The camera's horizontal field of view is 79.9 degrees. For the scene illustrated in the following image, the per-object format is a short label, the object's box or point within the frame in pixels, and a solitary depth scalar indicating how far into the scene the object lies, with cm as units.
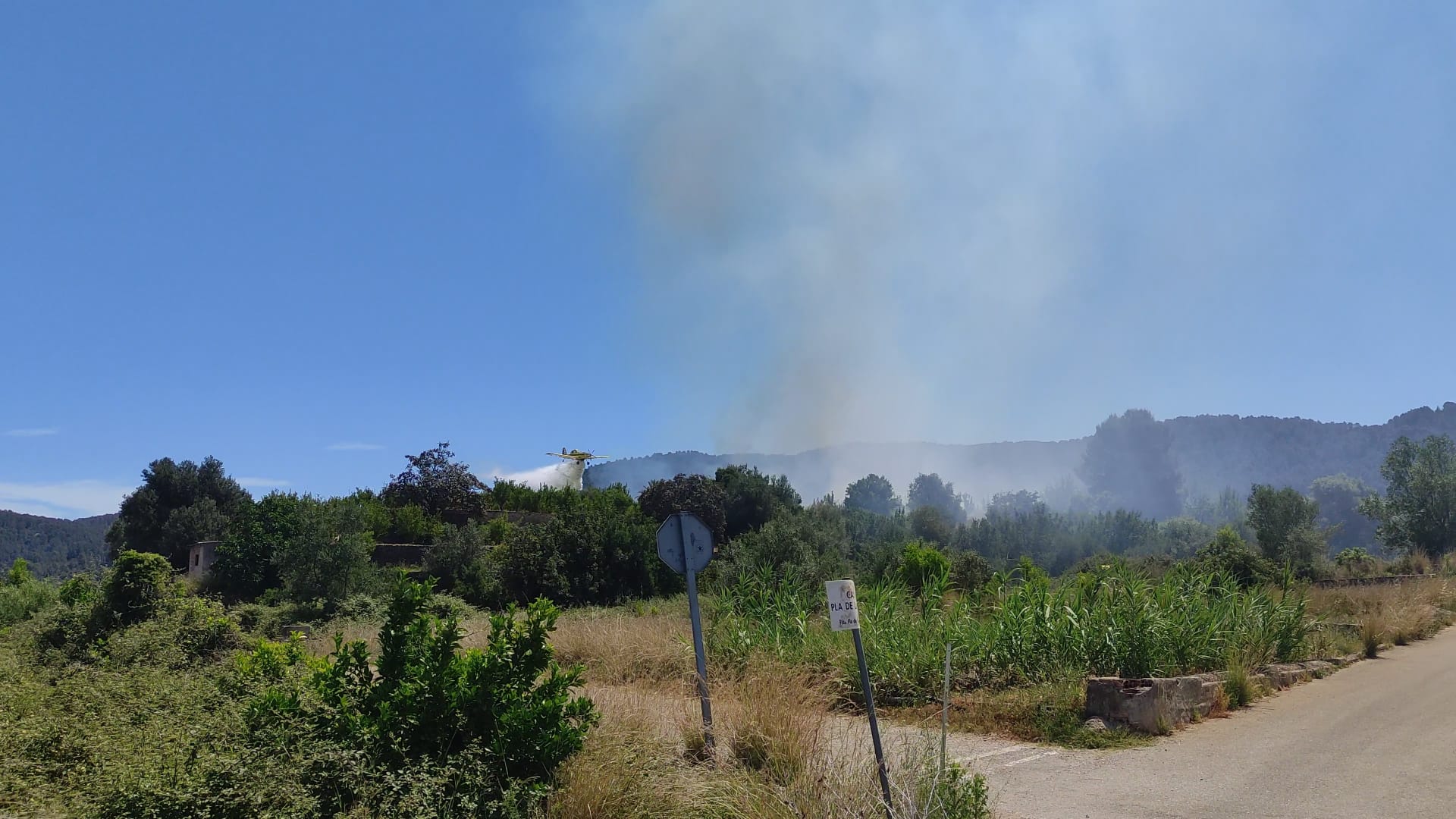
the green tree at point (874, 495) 16020
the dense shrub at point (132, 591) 1650
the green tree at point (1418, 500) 4903
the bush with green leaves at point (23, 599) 2439
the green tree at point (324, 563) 2470
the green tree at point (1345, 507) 17788
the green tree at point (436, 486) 4584
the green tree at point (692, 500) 4556
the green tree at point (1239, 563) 2597
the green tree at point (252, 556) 3083
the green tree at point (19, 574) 3434
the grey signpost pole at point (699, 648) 647
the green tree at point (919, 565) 2344
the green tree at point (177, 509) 4459
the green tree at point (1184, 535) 9112
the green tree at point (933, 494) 19068
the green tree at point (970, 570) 2636
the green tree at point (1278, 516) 4841
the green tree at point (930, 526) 7688
